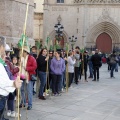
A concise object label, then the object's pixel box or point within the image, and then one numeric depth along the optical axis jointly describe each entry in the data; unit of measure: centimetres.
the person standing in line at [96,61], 1626
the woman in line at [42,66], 956
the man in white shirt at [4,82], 405
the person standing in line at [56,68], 1049
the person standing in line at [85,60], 1602
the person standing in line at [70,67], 1253
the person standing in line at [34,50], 1098
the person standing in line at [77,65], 1429
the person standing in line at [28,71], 803
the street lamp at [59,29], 2214
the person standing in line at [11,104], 721
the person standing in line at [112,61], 1859
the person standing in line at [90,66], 1769
